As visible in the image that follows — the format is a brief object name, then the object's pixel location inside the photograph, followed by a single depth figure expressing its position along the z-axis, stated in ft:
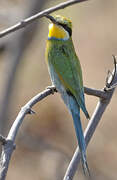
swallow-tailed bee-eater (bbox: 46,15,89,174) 18.66
